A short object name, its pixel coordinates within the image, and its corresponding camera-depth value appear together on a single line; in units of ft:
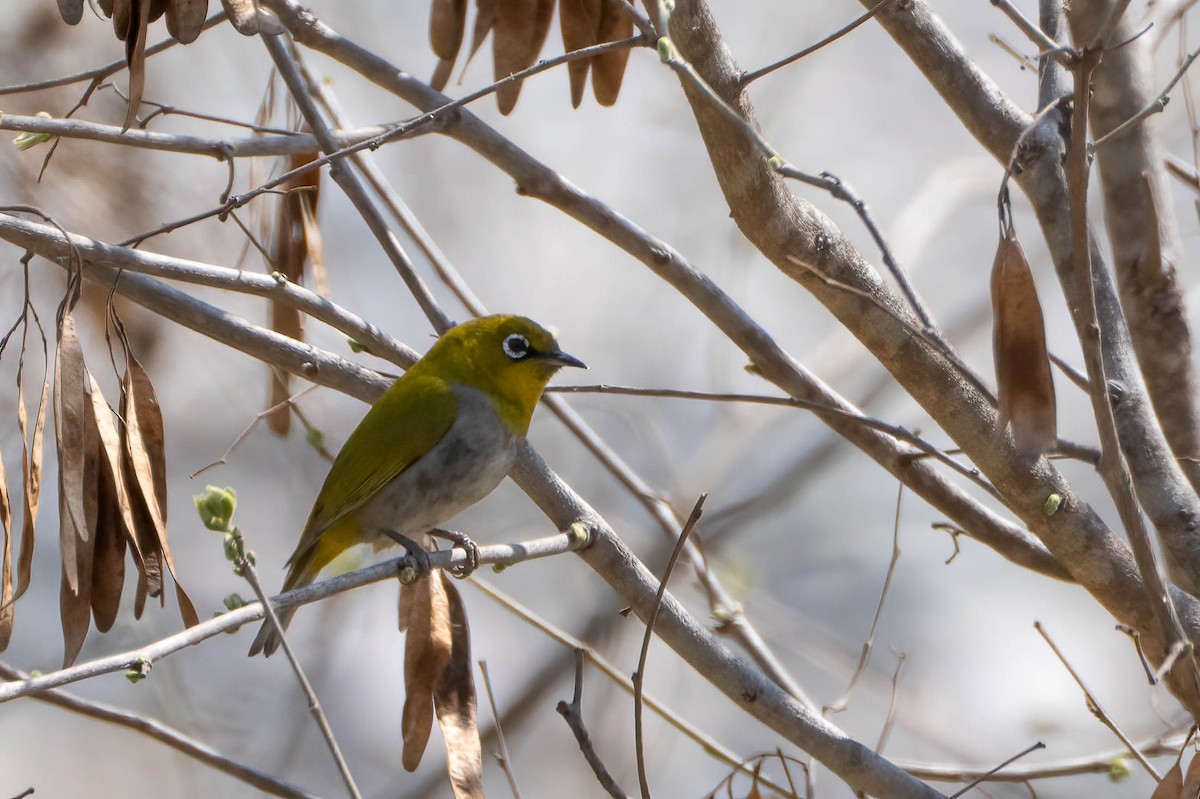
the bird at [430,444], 28.45
